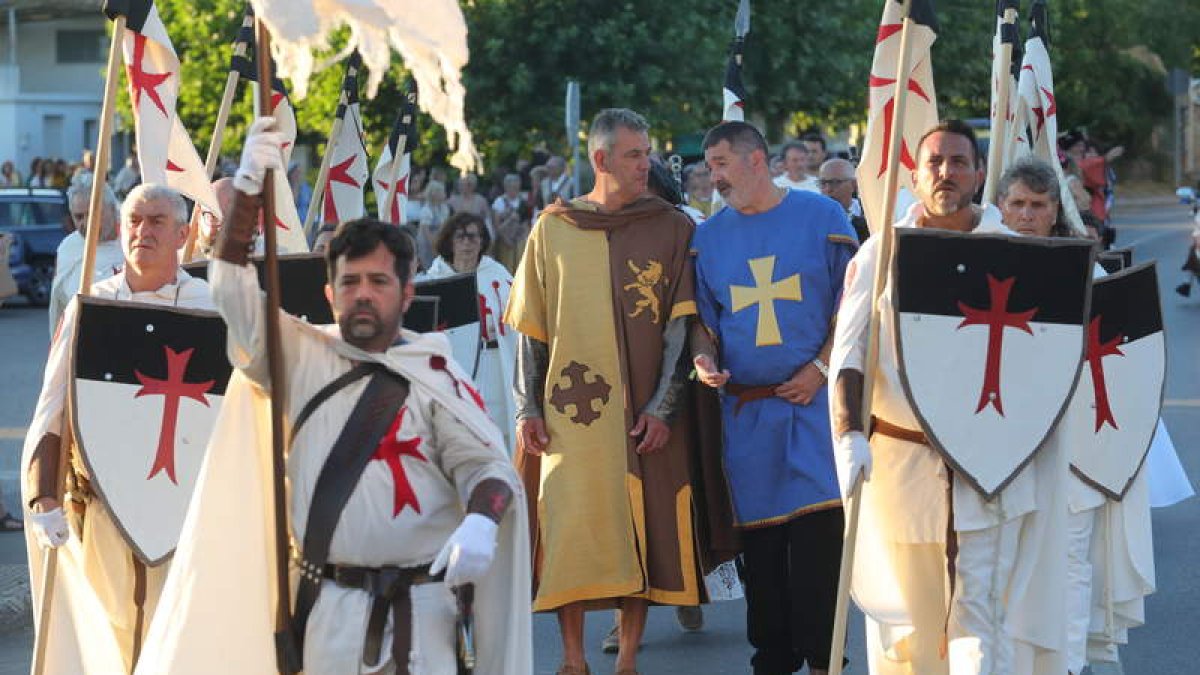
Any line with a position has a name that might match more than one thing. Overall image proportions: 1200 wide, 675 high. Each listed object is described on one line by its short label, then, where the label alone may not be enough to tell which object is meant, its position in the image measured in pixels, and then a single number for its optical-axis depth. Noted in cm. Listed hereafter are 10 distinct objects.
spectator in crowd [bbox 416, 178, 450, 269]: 2477
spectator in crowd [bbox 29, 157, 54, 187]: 3284
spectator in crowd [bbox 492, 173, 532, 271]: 2514
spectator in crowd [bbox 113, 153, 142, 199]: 2806
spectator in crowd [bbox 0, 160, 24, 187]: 3272
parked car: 2606
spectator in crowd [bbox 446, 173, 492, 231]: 2497
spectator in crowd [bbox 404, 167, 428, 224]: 2537
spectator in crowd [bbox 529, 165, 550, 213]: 2616
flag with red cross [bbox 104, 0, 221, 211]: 799
